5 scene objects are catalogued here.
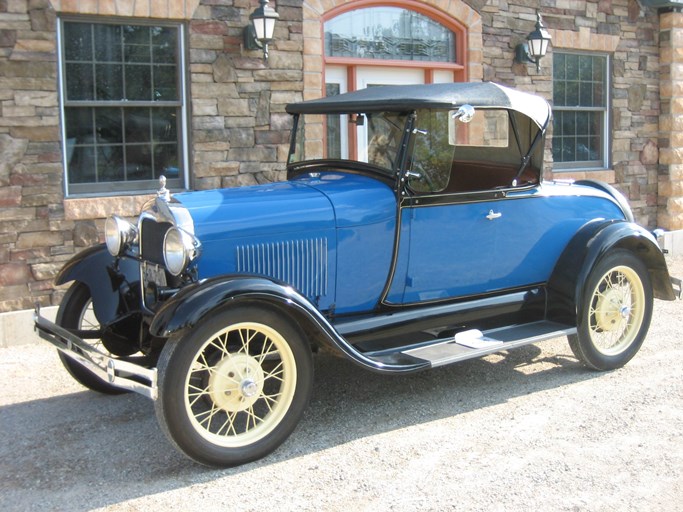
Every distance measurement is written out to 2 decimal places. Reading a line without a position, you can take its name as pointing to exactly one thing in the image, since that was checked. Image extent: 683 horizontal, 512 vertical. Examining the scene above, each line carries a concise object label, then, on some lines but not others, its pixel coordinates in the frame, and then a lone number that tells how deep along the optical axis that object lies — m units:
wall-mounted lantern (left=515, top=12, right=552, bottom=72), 8.91
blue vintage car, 3.88
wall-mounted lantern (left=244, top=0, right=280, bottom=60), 7.08
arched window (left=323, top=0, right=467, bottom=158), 7.99
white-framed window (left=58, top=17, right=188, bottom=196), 6.64
